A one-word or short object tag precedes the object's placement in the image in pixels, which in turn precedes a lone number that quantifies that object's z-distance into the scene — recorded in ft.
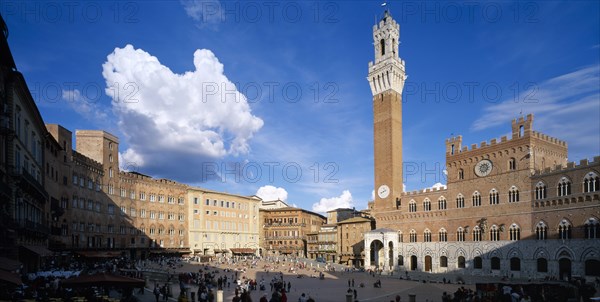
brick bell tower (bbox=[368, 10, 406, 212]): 241.35
